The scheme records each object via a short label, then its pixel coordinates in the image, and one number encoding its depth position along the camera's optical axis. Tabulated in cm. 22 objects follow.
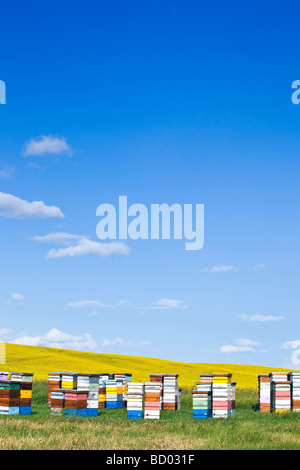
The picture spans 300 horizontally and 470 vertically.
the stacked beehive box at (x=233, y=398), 2453
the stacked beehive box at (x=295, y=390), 2595
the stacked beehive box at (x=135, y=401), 2289
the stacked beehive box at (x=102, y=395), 2925
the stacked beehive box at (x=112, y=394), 2892
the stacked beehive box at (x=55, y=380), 2866
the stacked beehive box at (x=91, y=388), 2416
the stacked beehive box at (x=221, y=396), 2369
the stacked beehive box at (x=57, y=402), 2414
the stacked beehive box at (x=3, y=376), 3123
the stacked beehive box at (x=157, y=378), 2780
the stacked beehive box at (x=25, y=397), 2498
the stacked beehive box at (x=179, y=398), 2903
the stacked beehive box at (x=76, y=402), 2356
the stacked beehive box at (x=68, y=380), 2762
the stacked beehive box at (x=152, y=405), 2280
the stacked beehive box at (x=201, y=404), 2336
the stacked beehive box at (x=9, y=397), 2453
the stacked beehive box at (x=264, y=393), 2677
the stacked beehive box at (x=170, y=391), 2767
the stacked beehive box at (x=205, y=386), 2541
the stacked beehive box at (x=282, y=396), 2539
